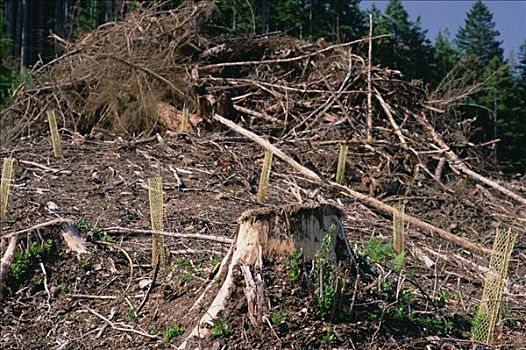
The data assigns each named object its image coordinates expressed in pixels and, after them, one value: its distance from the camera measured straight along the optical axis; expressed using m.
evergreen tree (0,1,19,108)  12.99
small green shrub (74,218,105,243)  4.81
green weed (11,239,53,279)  4.49
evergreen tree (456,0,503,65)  40.41
